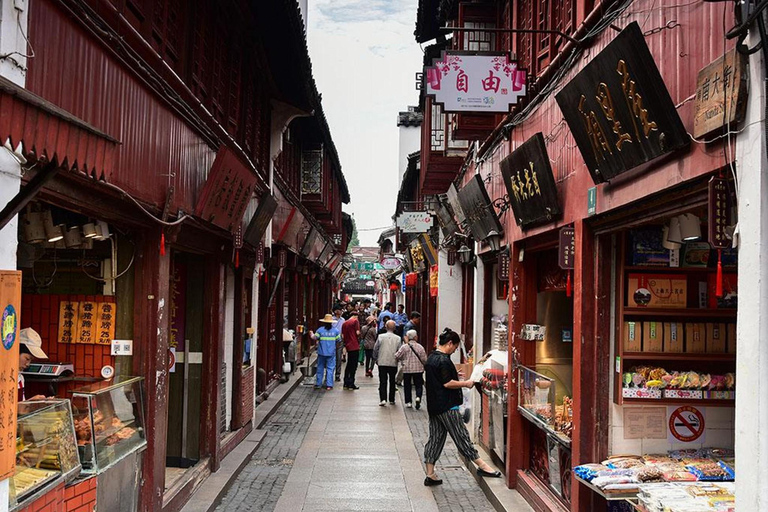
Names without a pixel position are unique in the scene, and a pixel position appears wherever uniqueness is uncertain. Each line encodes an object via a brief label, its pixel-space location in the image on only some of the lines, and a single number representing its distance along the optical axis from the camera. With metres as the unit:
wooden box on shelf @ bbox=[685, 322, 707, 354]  6.69
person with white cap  5.97
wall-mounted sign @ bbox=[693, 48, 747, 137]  3.81
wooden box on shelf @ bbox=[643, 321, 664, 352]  6.62
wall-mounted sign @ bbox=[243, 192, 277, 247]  11.20
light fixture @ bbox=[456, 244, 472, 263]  13.35
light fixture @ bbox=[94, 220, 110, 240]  6.29
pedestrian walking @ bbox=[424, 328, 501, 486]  9.44
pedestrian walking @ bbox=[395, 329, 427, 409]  13.98
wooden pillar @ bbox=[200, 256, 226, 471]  9.58
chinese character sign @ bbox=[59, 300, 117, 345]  6.77
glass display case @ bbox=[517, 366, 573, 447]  7.69
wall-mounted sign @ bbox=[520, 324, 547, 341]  9.04
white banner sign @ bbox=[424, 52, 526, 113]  8.67
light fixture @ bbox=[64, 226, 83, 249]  6.27
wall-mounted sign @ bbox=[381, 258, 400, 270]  35.84
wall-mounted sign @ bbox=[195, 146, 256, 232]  7.91
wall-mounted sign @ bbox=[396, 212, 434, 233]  21.89
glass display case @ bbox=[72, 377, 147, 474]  6.04
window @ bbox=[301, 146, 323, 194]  22.23
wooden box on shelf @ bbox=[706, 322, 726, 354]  6.67
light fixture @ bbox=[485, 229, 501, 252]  10.46
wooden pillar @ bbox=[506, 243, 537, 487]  9.18
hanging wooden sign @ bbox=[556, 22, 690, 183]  4.58
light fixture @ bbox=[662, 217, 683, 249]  6.18
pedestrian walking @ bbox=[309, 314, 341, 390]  18.03
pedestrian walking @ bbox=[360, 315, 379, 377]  21.88
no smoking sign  6.61
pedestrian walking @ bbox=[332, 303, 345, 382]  18.50
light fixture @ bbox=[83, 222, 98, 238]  6.23
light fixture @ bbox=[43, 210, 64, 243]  5.84
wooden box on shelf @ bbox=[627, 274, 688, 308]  6.59
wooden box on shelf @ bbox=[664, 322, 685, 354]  6.65
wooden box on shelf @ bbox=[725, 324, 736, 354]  6.71
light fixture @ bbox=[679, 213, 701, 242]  5.95
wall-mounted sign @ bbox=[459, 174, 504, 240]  10.54
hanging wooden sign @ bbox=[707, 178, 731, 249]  4.08
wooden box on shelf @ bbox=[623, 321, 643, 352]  6.59
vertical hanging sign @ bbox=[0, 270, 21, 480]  3.99
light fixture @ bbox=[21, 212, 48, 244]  5.83
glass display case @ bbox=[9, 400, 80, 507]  4.82
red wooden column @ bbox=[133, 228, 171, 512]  6.90
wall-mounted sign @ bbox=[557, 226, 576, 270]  7.04
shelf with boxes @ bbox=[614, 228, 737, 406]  6.51
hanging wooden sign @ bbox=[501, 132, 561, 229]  7.56
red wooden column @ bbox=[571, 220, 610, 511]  6.59
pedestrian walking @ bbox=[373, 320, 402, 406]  16.14
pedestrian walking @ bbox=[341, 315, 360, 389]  18.86
